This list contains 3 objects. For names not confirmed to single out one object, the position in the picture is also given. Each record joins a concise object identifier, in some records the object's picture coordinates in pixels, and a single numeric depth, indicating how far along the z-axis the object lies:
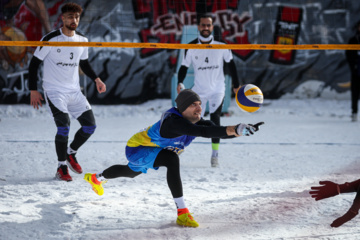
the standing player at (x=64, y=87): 11.37
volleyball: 9.77
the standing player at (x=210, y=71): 13.47
